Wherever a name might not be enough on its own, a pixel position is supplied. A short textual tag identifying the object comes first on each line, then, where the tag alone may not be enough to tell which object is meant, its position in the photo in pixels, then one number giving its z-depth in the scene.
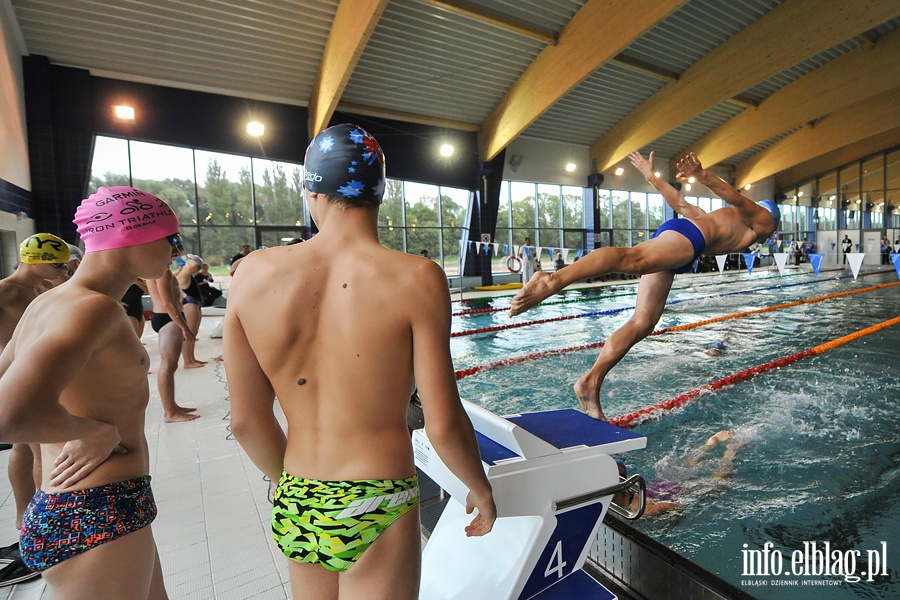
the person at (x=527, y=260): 13.44
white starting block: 1.25
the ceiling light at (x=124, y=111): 9.89
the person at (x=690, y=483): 2.36
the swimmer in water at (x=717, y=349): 5.54
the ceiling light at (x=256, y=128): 11.12
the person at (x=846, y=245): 21.92
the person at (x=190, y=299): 5.86
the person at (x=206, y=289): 6.73
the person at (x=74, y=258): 4.14
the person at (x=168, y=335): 3.92
